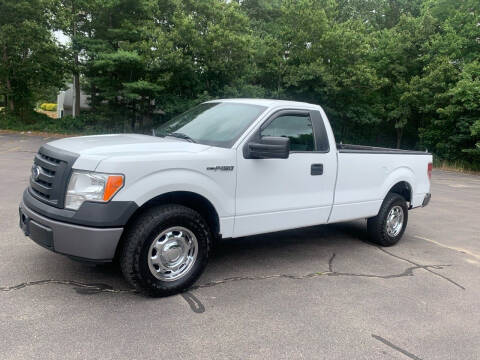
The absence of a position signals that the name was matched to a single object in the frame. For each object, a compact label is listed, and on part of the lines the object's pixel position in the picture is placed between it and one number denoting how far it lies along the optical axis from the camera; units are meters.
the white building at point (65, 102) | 37.60
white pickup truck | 3.63
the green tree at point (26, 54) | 23.00
